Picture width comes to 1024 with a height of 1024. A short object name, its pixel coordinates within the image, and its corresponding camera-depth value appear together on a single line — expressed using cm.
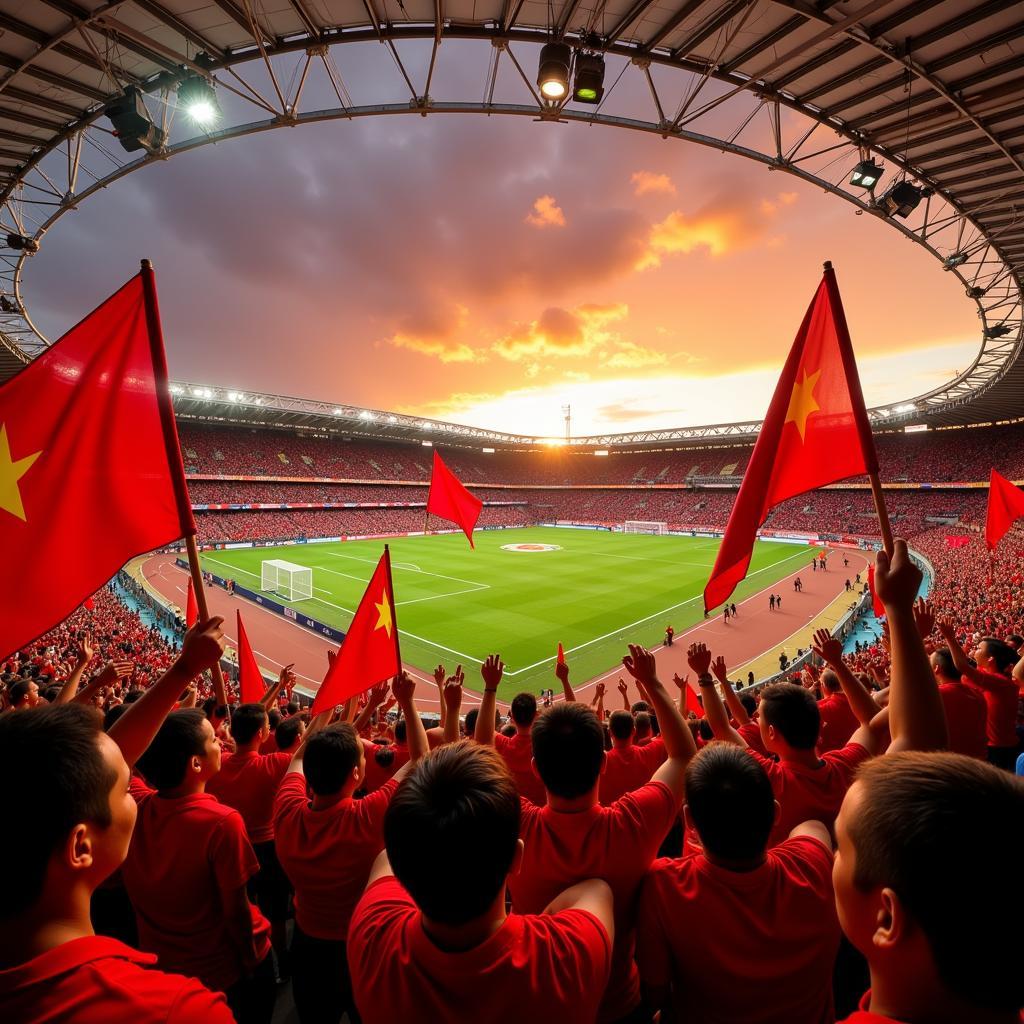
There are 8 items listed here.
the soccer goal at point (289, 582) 2709
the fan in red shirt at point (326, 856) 263
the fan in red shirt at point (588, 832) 202
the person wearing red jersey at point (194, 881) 252
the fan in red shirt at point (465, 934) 131
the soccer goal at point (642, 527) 5846
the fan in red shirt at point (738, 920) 173
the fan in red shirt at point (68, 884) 114
